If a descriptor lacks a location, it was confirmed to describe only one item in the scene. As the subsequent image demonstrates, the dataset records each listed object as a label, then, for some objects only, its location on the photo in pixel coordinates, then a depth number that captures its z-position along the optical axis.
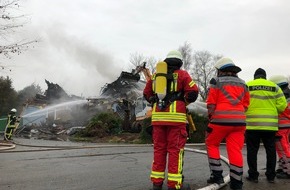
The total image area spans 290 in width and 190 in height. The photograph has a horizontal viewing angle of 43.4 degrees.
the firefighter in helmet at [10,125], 19.66
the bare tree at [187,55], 66.56
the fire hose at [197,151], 4.80
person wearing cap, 5.88
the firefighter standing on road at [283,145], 6.17
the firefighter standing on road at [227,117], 5.12
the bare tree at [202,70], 65.88
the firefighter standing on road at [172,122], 4.75
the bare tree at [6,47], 13.70
